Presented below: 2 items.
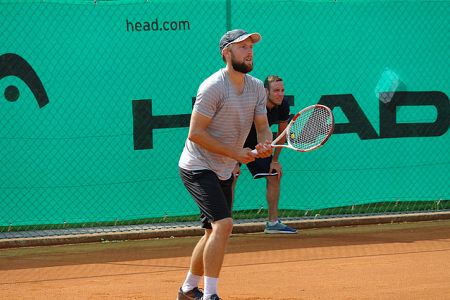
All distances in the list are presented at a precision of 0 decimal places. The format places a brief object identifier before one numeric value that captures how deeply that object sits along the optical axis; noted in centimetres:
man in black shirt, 1883
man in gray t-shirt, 1191
